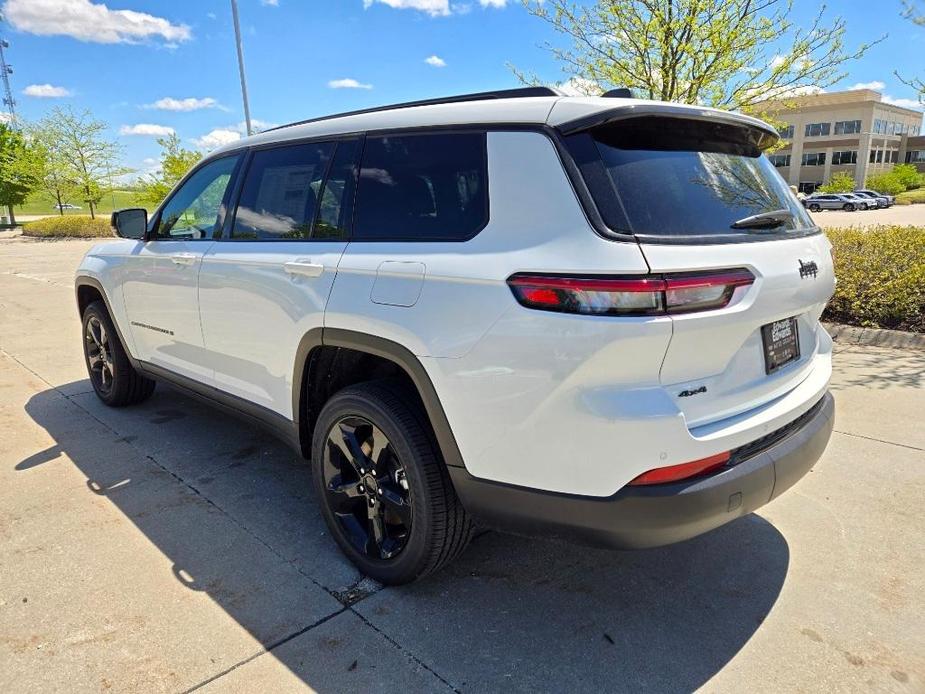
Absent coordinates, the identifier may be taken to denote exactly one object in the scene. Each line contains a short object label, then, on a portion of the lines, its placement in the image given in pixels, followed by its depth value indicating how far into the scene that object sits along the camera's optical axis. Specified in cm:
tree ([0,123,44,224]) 3478
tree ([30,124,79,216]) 3447
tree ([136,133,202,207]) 3212
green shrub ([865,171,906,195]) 6662
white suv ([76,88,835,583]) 189
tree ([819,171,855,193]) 6303
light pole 1551
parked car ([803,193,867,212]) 5078
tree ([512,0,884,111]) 784
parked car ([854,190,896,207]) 5322
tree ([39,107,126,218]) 3425
